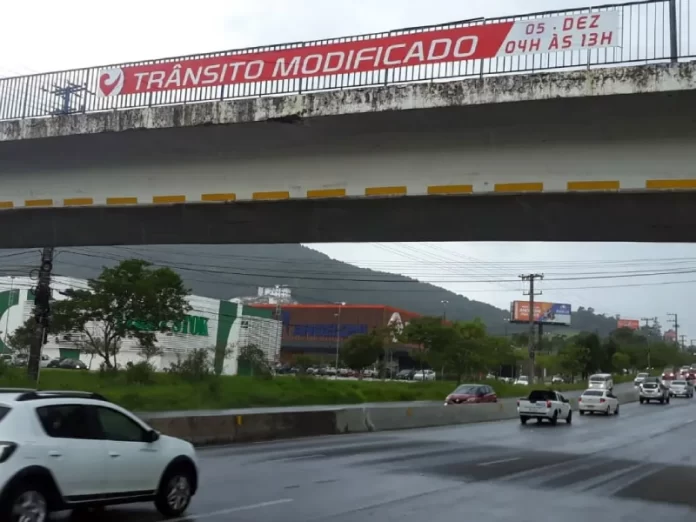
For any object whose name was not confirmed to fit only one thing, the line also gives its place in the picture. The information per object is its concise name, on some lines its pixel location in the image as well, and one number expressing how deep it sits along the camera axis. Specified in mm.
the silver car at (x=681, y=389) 63156
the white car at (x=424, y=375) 84669
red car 40625
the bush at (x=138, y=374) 40281
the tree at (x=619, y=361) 105938
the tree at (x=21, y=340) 54900
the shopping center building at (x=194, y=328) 72062
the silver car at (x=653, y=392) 54500
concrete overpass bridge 11188
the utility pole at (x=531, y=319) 62938
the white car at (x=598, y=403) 40500
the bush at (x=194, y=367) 42469
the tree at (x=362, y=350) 86250
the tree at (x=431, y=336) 61031
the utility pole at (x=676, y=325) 149125
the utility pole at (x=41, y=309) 28516
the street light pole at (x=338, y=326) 102538
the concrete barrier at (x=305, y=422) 17891
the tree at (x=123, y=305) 47094
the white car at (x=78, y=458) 6719
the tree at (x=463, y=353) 61125
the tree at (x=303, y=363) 53800
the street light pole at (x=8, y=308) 73538
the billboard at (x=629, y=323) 179650
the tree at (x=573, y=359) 87500
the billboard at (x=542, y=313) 127688
